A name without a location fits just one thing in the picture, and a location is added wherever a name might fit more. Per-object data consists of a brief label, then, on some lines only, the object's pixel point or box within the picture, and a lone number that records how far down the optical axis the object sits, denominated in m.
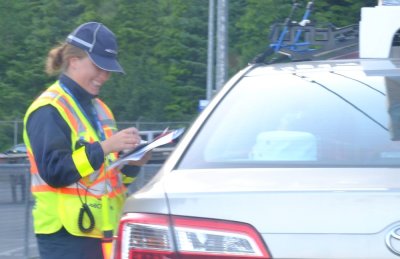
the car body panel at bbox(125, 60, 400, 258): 5.25
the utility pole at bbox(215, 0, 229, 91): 48.62
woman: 8.17
